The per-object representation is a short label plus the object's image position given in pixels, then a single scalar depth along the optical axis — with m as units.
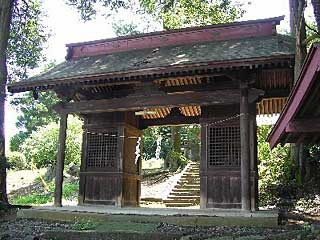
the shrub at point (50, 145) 23.34
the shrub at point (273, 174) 12.97
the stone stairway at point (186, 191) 16.44
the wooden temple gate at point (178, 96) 9.66
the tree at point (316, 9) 8.43
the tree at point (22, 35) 14.03
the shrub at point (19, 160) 27.64
